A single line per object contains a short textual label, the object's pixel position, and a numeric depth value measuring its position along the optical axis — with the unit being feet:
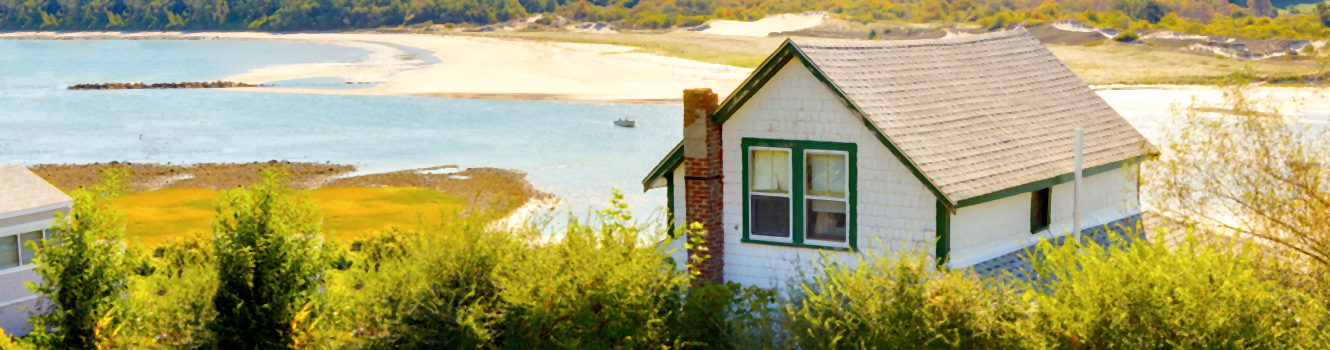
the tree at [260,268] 60.85
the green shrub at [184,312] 60.13
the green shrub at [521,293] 55.21
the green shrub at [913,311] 50.08
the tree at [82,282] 62.49
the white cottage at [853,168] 63.21
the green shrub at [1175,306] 45.42
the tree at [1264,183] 58.08
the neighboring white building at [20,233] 78.95
